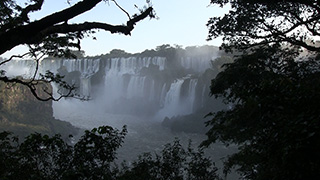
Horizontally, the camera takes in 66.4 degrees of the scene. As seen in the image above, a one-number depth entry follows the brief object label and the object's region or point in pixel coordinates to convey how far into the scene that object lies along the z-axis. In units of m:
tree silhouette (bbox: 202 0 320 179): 2.29
